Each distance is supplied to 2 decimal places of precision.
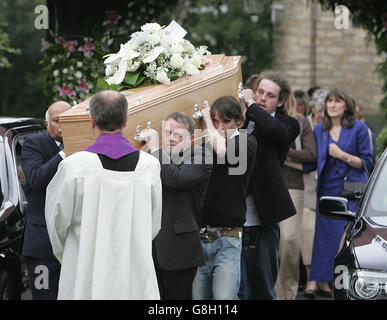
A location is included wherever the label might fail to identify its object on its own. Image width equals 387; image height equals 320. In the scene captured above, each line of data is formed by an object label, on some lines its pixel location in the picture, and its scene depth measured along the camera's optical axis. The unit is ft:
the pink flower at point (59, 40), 45.74
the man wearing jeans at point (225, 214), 29.04
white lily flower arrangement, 28.42
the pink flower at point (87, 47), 45.55
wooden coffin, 25.83
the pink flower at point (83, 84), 45.44
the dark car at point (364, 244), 24.47
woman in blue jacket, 40.86
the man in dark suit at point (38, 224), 28.09
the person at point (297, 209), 41.30
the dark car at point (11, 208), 30.62
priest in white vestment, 22.72
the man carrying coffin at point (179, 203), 26.39
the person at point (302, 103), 48.42
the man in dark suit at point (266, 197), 32.34
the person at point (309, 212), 45.18
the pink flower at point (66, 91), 45.33
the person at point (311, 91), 53.39
